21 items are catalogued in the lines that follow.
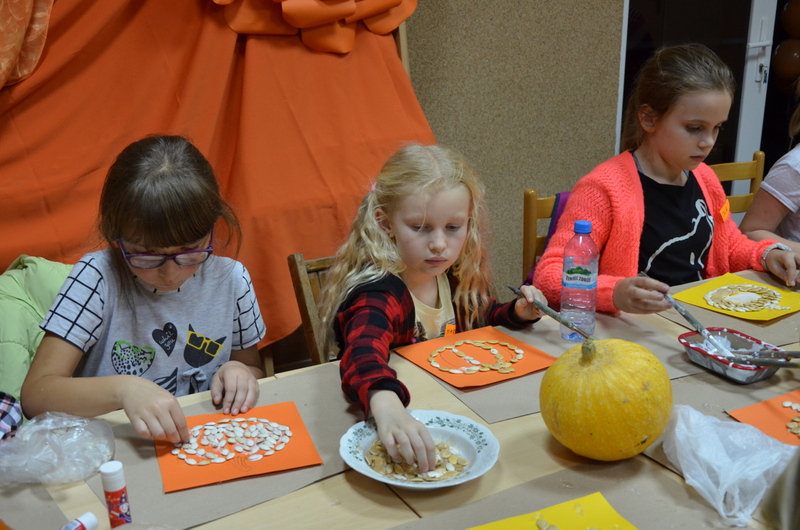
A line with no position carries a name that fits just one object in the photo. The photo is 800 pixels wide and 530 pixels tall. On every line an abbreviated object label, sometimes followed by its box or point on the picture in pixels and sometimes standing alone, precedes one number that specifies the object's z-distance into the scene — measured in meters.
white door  3.38
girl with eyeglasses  1.08
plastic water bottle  1.40
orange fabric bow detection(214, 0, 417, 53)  1.99
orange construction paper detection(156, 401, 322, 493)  0.90
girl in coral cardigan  1.71
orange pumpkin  0.88
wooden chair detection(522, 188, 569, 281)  1.89
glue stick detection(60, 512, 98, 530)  0.66
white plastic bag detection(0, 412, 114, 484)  0.89
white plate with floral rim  0.87
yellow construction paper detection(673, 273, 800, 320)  1.45
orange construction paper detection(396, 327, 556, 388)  1.17
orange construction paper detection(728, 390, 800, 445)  0.99
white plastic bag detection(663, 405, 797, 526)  0.82
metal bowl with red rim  1.14
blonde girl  1.33
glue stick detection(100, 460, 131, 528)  0.71
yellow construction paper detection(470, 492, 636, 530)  0.80
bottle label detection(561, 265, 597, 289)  1.40
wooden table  0.82
